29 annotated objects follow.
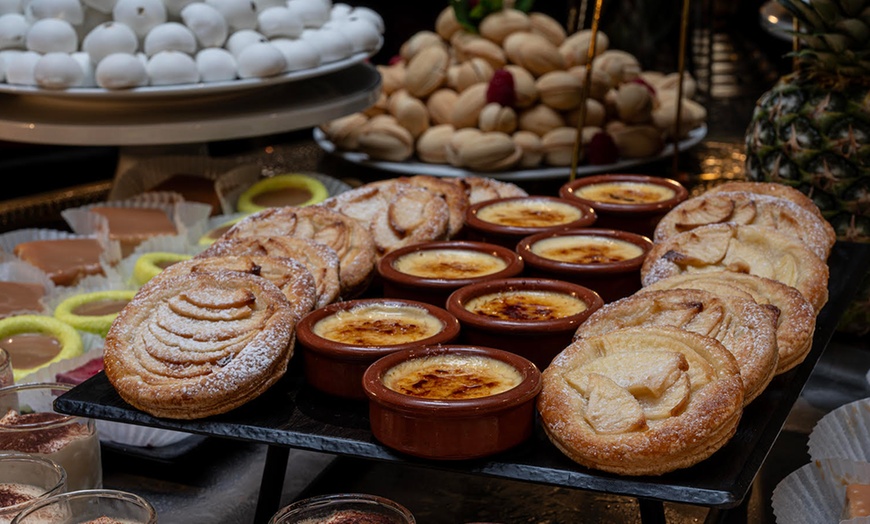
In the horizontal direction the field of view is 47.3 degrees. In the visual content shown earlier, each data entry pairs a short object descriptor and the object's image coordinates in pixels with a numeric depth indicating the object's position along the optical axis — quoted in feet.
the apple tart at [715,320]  4.61
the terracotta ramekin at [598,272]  5.95
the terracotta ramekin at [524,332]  5.09
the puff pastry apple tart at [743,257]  5.68
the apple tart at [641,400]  4.08
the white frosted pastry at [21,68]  8.12
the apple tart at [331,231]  6.00
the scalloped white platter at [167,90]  8.11
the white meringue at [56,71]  8.00
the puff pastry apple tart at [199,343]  4.67
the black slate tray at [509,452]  4.08
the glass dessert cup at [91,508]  4.07
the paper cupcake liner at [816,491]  4.92
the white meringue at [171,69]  8.23
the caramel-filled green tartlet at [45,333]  6.61
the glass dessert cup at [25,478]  4.50
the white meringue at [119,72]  8.05
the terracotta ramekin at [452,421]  4.15
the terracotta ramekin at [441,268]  5.83
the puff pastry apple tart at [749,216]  6.39
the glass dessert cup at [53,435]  5.13
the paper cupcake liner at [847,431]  5.51
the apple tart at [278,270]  5.35
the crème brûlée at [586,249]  6.25
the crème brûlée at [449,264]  6.09
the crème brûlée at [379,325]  5.06
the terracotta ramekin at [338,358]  4.77
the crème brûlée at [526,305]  5.36
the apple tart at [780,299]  4.97
